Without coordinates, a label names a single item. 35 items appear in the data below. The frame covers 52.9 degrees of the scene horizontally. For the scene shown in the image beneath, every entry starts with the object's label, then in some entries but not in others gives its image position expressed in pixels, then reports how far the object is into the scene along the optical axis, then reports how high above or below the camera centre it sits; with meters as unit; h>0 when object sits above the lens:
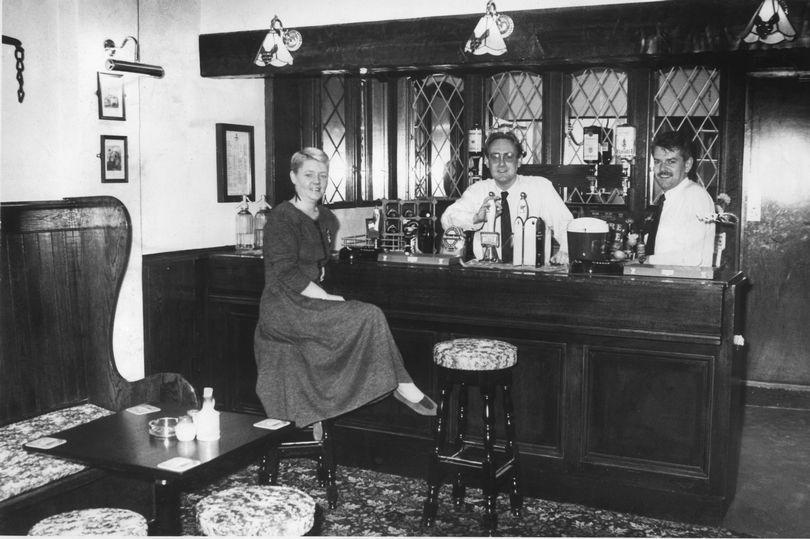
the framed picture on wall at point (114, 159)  4.53 +0.30
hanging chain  4.03 +0.78
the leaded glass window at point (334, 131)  6.70 +0.67
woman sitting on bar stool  4.03 -0.63
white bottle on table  3.05 -0.79
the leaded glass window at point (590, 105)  7.00 +1.02
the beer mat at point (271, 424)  3.20 -0.84
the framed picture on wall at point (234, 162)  5.43 +0.34
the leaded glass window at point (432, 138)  7.58 +0.68
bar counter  3.88 -0.82
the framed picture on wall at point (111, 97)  4.48 +0.64
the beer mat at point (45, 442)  2.93 -0.83
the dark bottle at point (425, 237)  5.02 -0.16
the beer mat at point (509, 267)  4.30 -0.30
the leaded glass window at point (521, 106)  7.09 +1.01
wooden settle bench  3.73 -0.60
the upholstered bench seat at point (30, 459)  3.22 -1.02
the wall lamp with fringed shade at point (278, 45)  4.74 +0.98
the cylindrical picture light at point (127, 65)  4.31 +0.79
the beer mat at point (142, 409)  3.42 -0.83
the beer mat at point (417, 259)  4.50 -0.27
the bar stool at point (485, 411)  3.75 -0.95
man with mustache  4.52 -0.01
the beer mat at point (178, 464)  2.74 -0.86
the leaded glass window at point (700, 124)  6.56 +0.72
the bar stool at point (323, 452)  4.08 -1.21
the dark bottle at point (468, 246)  4.73 -0.20
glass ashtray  3.08 -0.82
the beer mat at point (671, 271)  3.92 -0.30
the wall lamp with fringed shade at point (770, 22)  3.75 +0.87
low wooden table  2.79 -0.86
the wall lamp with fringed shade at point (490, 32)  4.24 +0.93
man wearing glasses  4.96 +0.09
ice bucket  4.19 -0.15
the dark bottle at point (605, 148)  6.60 +0.51
